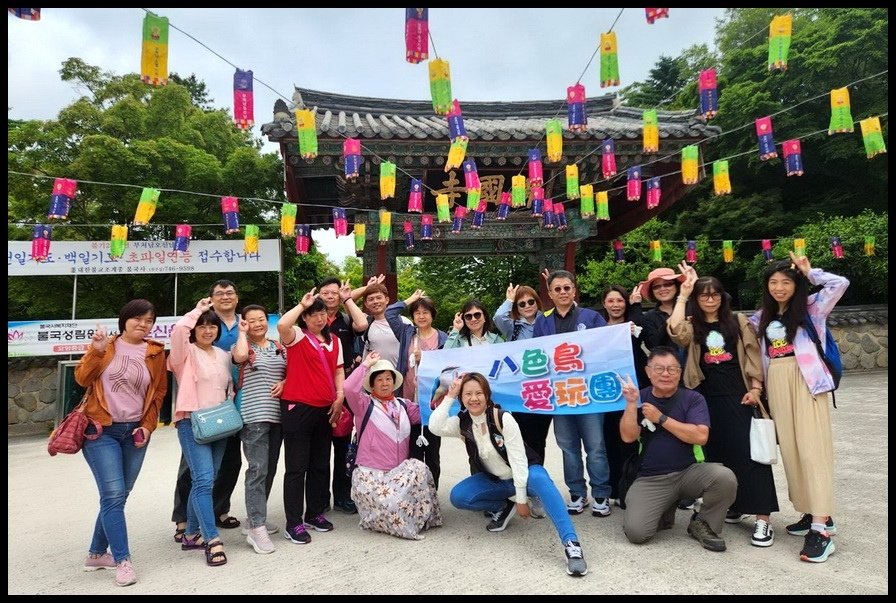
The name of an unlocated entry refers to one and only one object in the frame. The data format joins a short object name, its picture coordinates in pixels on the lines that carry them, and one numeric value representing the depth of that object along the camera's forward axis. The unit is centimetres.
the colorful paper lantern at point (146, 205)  771
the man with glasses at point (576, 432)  400
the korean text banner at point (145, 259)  1052
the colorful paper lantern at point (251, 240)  1012
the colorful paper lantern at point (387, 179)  739
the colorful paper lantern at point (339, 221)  855
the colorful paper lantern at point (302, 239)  939
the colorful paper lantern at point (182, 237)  999
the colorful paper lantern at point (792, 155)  704
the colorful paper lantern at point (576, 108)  621
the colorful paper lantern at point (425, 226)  843
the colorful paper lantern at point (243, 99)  518
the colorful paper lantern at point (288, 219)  854
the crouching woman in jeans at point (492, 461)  344
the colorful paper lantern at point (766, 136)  660
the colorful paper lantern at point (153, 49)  396
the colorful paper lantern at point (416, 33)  416
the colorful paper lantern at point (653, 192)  847
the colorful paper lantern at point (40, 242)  964
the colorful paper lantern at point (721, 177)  749
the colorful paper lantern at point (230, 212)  866
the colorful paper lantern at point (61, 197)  750
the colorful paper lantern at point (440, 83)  489
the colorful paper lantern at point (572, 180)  778
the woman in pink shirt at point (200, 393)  339
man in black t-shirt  338
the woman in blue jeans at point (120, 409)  319
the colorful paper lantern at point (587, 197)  812
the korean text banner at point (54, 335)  1009
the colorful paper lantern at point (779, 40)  472
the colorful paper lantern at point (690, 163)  755
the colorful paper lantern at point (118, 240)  991
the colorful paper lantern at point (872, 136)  612
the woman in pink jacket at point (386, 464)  367
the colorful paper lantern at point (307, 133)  625
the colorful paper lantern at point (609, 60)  505
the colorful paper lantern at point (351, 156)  697
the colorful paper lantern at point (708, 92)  603
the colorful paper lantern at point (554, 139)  691
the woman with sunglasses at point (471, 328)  450
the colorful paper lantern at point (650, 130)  674
